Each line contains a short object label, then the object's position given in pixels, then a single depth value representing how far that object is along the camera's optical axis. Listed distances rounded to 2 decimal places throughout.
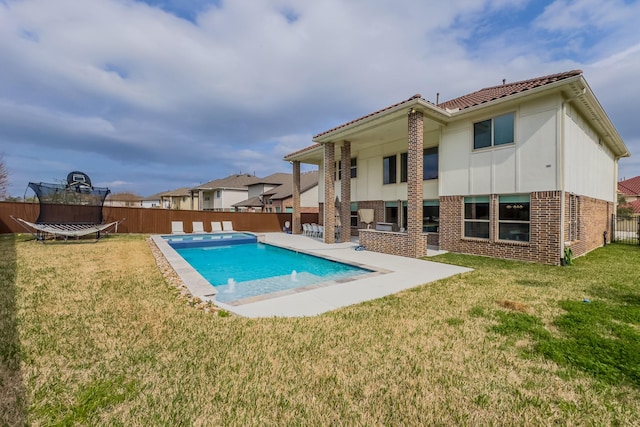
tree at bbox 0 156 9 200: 22.72
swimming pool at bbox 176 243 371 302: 7.07
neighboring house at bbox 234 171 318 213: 31.42
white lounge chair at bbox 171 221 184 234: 18.70
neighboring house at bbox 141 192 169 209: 65.31
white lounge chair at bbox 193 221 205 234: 19.17
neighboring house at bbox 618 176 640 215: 27.02
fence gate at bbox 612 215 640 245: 16.76
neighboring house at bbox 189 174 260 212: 39.19
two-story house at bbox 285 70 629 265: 8.30
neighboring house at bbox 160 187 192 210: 55.15
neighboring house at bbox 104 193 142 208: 56.38
